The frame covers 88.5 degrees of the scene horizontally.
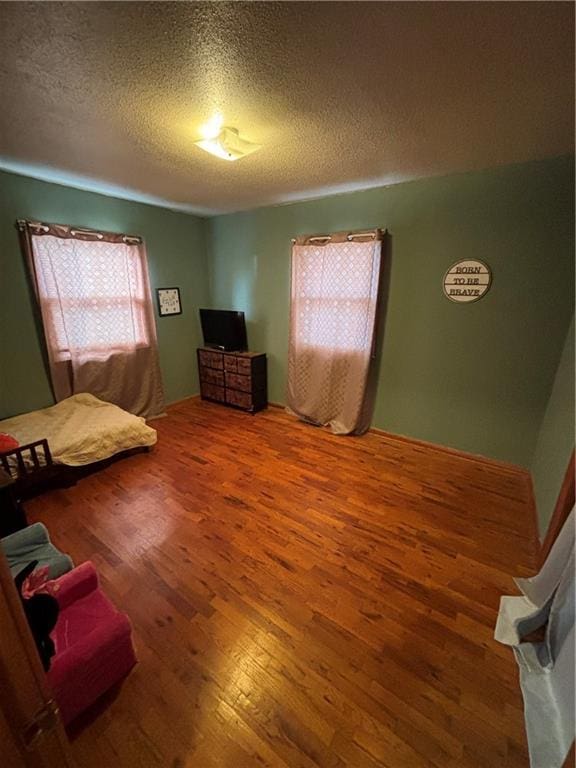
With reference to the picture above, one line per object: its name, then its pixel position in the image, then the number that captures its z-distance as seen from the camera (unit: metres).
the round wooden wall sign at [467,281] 2.42
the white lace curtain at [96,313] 2.72
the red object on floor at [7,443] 2.09
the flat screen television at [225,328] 3.75
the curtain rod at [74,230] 2.52
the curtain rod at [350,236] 2.74
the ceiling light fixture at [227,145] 1.70
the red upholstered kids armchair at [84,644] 1.04
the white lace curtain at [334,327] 2.90
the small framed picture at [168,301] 3.68
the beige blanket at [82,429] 2.42
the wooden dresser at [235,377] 3.75
